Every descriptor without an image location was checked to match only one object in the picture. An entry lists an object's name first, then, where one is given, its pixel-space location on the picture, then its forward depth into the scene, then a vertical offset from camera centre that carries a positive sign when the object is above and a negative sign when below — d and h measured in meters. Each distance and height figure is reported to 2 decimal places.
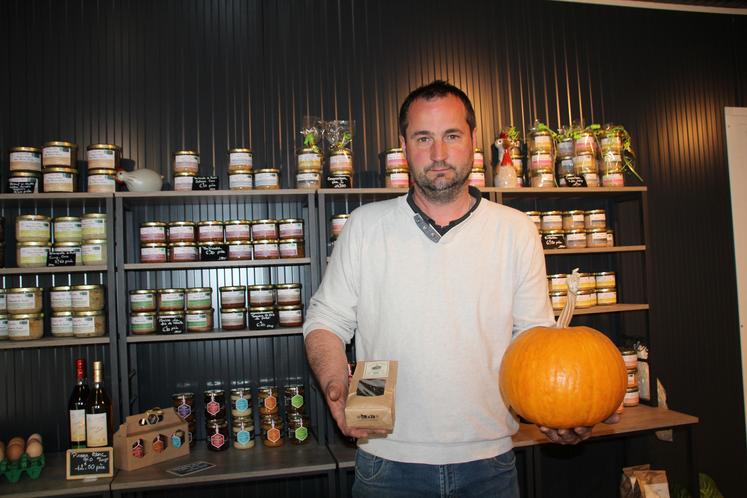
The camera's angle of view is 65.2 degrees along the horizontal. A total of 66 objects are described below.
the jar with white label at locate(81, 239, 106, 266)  2.64 +0.14
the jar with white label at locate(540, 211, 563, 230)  3.05 +0.23
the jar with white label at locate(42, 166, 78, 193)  2.65 +0.48
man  1.46 -0.10
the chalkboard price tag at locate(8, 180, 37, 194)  2.62 +0.45
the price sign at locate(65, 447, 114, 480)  2.39 -0.73
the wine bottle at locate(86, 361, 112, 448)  2.51 -0.58
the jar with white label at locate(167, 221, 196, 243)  2.72 +0.23
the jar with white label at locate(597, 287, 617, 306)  3.12 -0.18
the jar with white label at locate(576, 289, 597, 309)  3.06 -0.19
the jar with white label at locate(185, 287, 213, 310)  2.71 -0.09
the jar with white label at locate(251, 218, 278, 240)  2.77 +0.22
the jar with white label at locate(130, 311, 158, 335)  2.66 -0.19
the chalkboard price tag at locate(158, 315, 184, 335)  2.68 -0.20
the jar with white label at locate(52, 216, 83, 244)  2.67 +0.26
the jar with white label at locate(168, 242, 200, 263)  2.72 +0.13
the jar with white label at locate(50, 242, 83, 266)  2.66 +0.16
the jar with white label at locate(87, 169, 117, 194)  2.68 +0.47
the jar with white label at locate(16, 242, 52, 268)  2.62 +0.14
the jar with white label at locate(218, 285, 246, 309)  2.74 -0.09
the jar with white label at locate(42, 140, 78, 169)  2.66 +0.60
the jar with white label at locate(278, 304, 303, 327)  2.77 -0.19
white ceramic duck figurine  2.68 +0.47
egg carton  2.41 -0.76
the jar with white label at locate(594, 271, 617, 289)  3.13 -0.09
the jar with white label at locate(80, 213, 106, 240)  2.64 +0.26
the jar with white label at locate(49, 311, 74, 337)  2.63 -0.18
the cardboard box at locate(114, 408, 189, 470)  2.45 -0.69
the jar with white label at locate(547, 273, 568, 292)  3.02 -0.10
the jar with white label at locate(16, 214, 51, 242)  2.63 +0.26
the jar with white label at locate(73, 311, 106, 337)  2.62 -0.18
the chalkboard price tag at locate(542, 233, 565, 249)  3.02 +0.12
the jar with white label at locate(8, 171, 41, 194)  2.63 +0.48
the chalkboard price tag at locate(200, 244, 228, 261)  2.73 +0.12
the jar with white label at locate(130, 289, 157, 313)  2.67 -0.09
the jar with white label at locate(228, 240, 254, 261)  2.75 +0.13
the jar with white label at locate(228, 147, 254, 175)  2.78 +0.56
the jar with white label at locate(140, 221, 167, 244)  2.70 +0.23
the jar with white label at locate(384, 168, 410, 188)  2.86 +0.46
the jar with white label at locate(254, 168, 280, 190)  2.79 +0.46
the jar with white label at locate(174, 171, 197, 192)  2.75 +0.46
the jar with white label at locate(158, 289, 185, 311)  2.69 -0.09
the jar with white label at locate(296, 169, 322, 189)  2.82 +0.47
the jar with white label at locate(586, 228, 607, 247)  3.10 +0.14
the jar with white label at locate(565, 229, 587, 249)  3.08 +0.13
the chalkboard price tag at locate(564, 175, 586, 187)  3.06 +0.43
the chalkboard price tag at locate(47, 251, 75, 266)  2.63 +0.12
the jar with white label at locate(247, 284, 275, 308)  2.75 -0.09
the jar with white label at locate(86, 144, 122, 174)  2.70 +0.58
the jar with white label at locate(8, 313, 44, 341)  2.58 -0.18
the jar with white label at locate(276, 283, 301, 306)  2.78 -0.09
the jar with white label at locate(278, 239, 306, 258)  2.79 +0.13
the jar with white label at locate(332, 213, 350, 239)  2.82 +0.25
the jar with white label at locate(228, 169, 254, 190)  2.77 +0.46
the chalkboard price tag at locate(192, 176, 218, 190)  2.76 +0.46
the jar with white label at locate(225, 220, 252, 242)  2.76 +0.22
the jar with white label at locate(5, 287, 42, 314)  2.59 -0.06
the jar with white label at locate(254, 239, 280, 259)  2.77 +0.13
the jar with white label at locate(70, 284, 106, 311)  2.62 -0.06
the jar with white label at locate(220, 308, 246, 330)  2.73 -0.19
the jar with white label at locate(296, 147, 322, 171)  2.84 +0.56
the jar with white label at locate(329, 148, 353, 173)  2.88 +0.55
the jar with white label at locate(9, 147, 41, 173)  2.66 +0.58
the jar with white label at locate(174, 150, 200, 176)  2.77 +0.56
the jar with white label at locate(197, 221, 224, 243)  2.76 +0.22
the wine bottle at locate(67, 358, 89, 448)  2.53 -0.58
